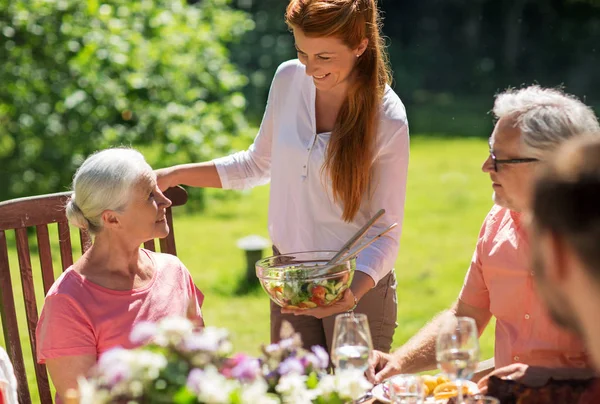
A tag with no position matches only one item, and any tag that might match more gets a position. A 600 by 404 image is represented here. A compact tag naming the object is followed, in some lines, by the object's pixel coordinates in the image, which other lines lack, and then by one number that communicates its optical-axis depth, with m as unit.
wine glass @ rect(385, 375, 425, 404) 2.96
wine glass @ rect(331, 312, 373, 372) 2.87
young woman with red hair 3.55
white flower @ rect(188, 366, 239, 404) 2.58
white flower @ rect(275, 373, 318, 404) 2.73
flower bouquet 2.60
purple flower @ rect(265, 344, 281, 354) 2.80
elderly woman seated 3.32
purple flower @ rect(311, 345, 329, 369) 2.80
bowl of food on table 2.98
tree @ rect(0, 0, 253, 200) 7.82
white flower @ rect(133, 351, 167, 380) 2.60
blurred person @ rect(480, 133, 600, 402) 2.41
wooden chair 3.55
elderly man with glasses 3.25
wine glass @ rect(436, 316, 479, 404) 2.86
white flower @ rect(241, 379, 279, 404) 2.62
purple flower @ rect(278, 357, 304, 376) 2.75
